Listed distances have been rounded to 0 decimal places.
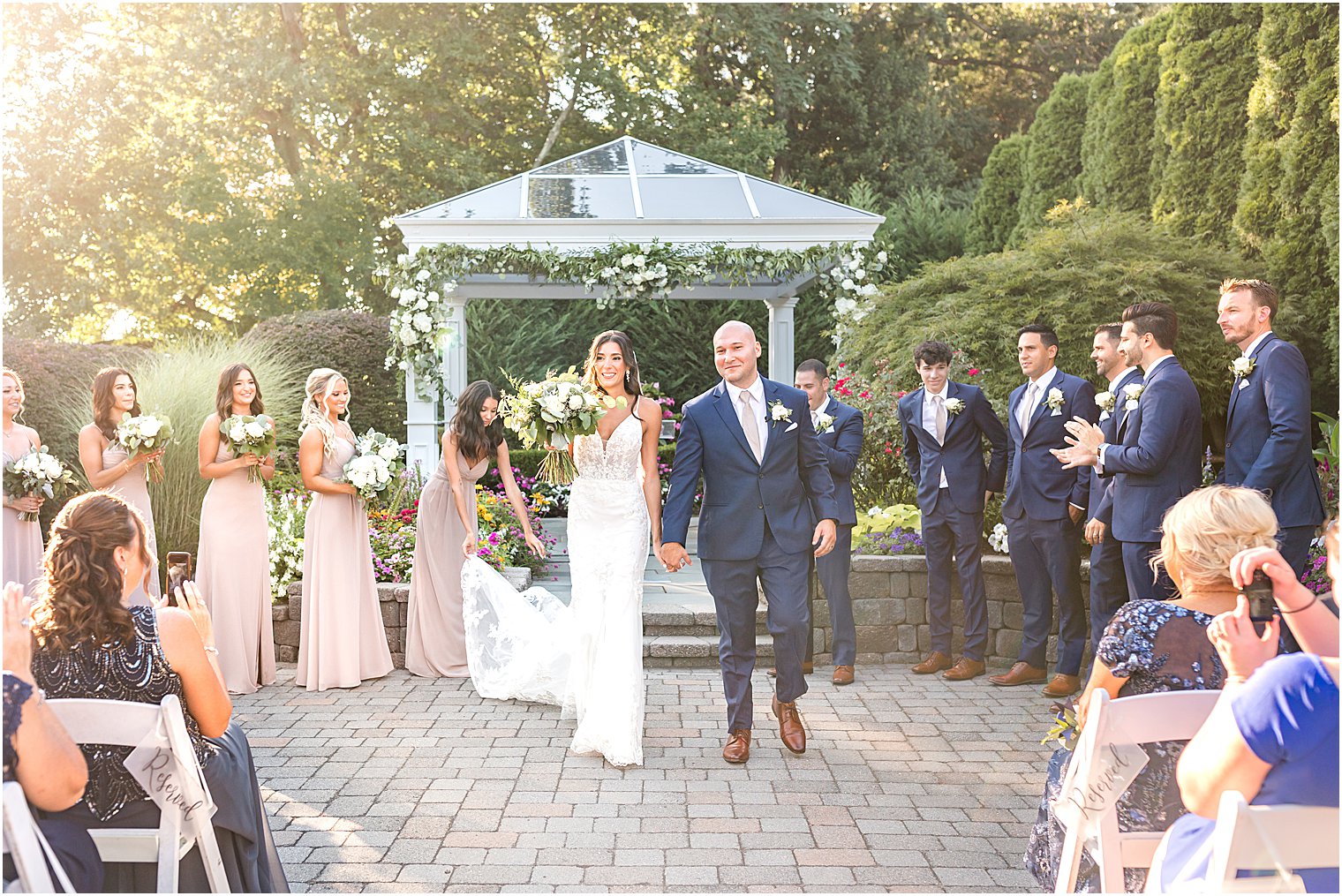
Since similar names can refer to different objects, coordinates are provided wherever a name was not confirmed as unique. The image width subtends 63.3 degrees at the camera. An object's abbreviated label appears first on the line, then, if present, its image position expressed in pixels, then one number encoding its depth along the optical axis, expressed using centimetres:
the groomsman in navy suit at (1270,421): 534
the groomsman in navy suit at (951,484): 703
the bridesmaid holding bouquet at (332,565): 694
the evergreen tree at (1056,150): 1630
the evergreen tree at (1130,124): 1298
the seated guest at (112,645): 299
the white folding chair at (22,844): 234
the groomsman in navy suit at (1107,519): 627
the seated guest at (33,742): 251
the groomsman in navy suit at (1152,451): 577
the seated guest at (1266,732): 223
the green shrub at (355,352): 1533
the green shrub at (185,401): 905
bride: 542
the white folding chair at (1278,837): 221
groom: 546
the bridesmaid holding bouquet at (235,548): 687
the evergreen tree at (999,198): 1808
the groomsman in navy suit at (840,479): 708
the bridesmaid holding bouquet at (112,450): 702
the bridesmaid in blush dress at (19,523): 689
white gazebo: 1048
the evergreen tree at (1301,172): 881
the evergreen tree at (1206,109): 1032
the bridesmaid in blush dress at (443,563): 725
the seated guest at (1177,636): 300
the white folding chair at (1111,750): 275
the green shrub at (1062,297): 847
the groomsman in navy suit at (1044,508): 665
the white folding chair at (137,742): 267
